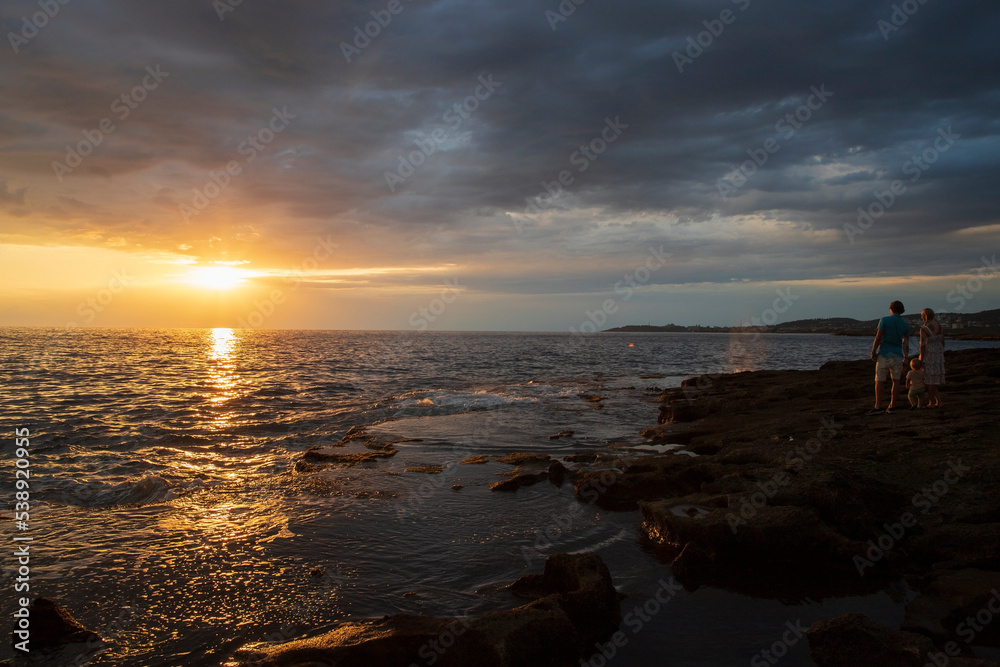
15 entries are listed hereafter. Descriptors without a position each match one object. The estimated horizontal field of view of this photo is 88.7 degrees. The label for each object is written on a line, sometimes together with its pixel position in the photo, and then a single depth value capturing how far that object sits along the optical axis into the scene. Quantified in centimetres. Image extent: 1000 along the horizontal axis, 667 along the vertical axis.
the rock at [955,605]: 478
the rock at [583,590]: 522
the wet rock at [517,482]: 1030
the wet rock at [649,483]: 926
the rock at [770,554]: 610
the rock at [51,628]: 506
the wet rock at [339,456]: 1286
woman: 1216
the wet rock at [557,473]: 1061
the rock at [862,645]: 427
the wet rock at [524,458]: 1237
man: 1230
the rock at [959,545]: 580
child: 1242
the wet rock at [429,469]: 1183
